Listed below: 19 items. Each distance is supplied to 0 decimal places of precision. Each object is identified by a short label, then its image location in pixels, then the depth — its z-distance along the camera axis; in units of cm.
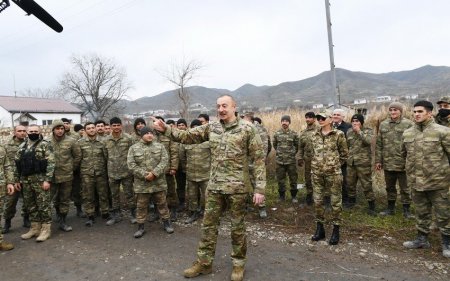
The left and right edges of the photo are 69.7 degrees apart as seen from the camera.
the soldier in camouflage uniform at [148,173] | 555
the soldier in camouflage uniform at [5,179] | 523
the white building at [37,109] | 3812
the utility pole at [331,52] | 945
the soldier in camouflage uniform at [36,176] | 548
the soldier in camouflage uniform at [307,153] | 703
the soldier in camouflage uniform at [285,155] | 715
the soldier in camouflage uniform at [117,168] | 633
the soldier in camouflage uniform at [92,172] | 638
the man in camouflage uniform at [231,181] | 384
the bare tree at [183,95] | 2791
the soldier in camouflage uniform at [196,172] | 627
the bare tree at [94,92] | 4894
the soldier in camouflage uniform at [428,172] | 434
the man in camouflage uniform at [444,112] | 534
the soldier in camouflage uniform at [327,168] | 484
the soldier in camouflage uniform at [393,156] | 589
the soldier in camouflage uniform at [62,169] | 613
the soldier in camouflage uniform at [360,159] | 622
